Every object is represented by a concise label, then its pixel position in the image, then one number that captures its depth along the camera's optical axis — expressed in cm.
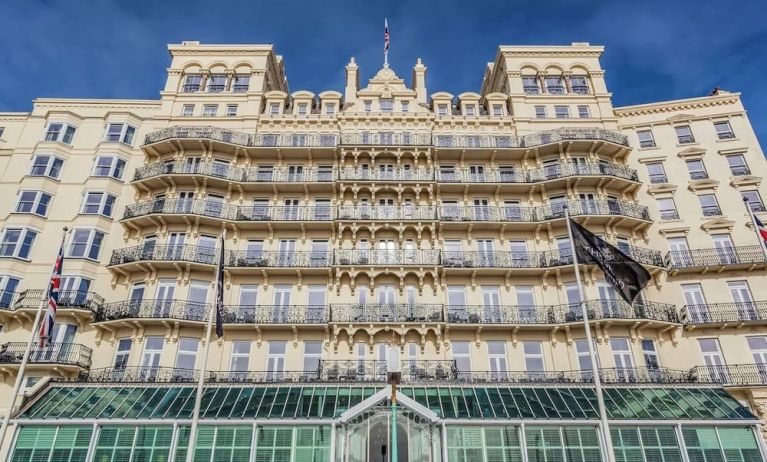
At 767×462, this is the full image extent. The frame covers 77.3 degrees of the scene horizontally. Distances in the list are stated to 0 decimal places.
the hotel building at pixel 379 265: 2169
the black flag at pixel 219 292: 2056
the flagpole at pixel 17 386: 1789
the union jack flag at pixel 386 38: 3719
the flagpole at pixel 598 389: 1717
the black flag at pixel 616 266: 1855
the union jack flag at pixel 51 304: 1863
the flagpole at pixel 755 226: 2018
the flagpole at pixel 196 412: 1872
